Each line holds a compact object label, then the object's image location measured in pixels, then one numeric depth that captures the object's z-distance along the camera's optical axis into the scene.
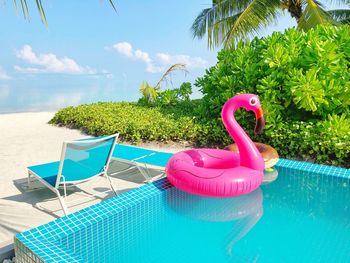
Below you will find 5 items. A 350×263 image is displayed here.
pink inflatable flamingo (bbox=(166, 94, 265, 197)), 3.47
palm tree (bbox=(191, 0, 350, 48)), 10.46
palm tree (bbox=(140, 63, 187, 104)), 11.53
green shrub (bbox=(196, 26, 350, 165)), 6.19
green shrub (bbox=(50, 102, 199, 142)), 7.84
